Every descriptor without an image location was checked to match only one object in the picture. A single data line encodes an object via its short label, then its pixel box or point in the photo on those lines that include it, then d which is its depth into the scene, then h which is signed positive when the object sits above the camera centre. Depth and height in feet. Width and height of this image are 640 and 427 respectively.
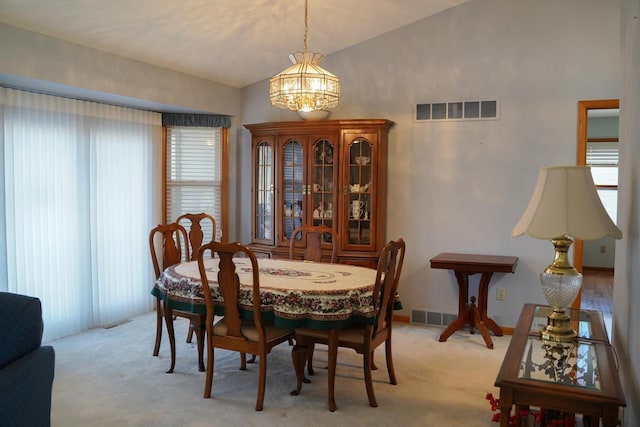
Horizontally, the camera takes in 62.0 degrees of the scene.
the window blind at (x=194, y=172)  18.33 +0.55
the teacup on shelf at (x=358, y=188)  16.37 +0.04
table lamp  7.28 -0.45
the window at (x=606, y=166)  26.99 +1.27
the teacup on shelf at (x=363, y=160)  16.33 +0.90
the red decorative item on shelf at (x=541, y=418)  7.96 -3.65
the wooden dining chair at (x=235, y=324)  10.13 -2.73
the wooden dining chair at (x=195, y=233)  15.21 -1.30
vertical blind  13.67 -0.53
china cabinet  16.26 +0.22
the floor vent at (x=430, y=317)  16.34 -3.95
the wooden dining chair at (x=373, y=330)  10.34 -2.83
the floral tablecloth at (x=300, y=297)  10.12 -2.13
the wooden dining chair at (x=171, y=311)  12.00 -2.83
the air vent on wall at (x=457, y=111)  15.57 +2.37
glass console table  5.77 -2.17
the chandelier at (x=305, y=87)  11.50 +2.22
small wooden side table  14.23 -2.54
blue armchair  6.17 -2.19
